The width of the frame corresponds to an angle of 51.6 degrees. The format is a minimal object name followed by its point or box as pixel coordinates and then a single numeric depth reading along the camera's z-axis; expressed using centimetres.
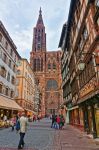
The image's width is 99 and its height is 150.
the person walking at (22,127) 539
